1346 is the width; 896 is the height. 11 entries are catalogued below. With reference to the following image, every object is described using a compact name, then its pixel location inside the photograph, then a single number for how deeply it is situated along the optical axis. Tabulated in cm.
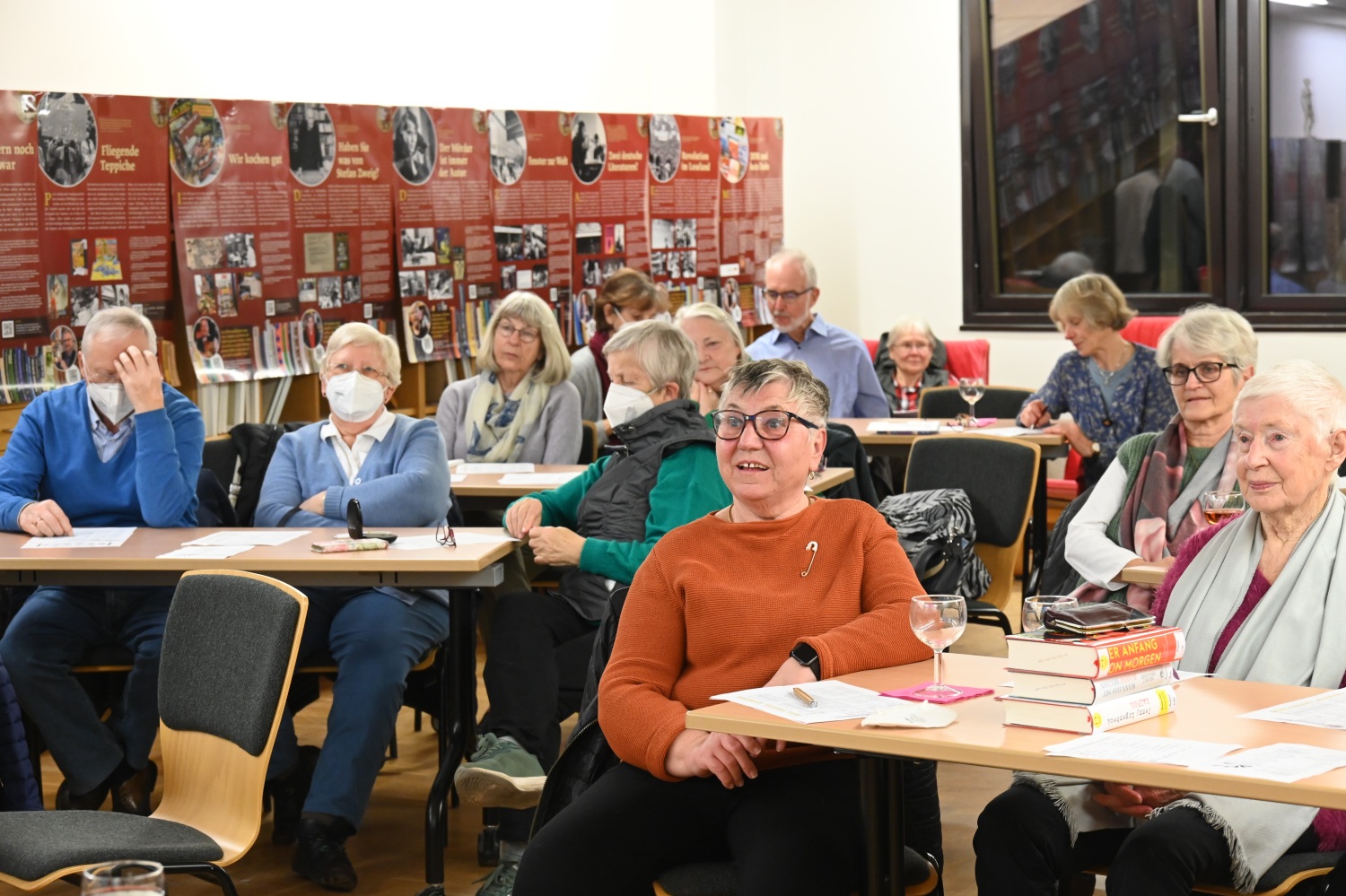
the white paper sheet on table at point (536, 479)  540
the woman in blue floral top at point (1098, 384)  638
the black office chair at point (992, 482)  509
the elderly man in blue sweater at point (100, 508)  425
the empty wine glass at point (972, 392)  677
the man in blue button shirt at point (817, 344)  731
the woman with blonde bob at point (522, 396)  603
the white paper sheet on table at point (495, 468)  575
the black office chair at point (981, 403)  715
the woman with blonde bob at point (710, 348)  566
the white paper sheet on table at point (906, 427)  655
